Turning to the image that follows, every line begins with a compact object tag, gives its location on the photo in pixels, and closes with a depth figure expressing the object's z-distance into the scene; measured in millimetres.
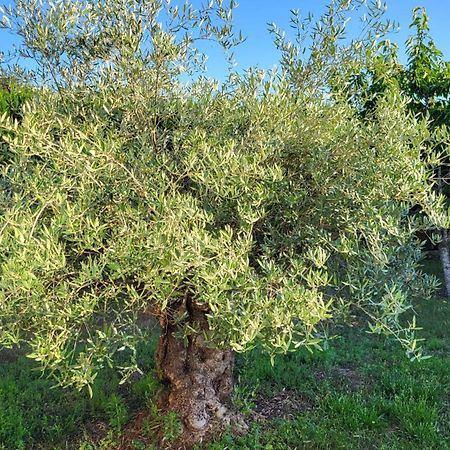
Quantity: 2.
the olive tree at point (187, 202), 3076
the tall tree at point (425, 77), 9820
